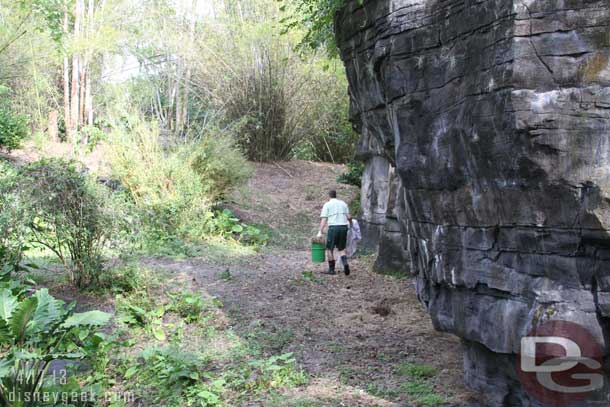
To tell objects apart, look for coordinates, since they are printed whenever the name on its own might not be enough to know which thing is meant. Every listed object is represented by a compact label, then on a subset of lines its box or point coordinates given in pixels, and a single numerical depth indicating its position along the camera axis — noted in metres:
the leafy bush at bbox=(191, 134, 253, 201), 15.47
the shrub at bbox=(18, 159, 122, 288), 8.60
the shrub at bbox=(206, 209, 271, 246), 14.66
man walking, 11.20
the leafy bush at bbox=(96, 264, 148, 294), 9.21
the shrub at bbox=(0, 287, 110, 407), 5.93
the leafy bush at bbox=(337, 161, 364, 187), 15.89
